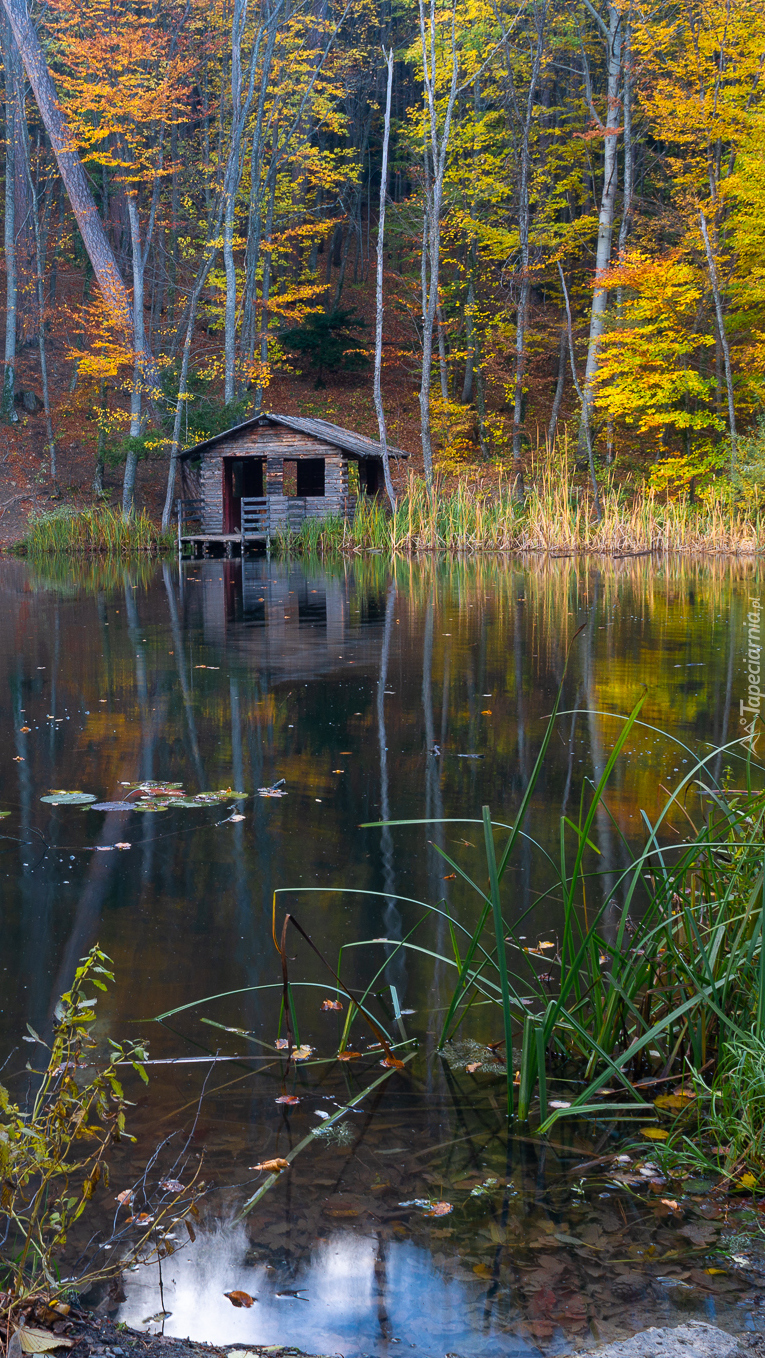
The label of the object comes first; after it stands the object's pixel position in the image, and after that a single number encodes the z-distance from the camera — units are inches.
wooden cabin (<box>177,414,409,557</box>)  995.9
